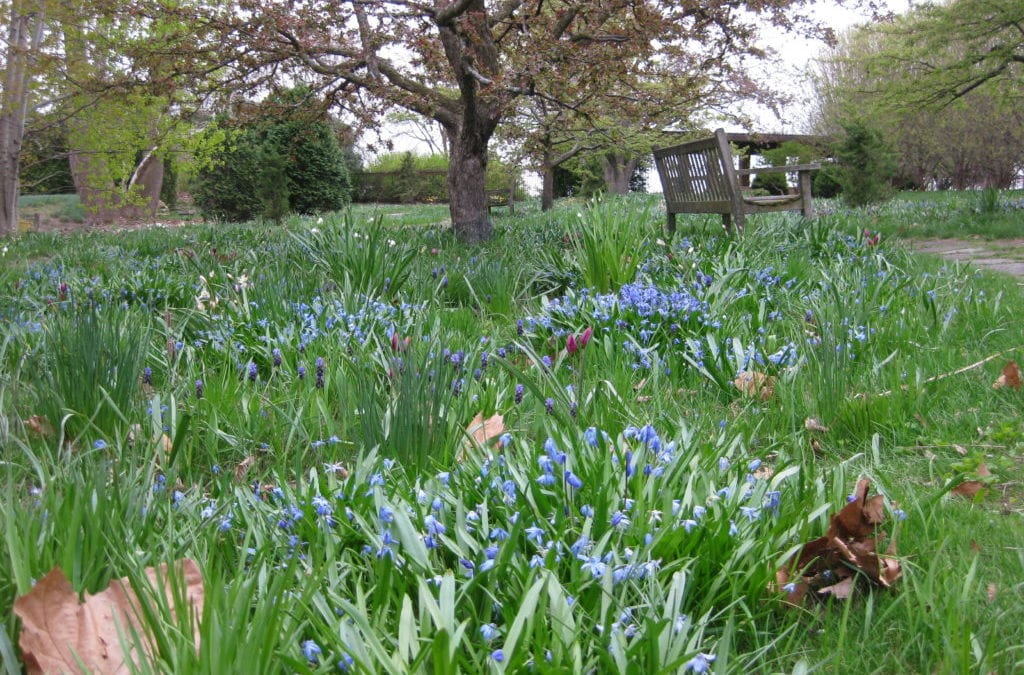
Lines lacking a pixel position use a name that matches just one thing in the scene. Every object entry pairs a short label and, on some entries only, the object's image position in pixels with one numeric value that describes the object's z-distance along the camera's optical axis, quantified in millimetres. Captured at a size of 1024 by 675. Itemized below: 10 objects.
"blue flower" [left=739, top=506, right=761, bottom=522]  1609
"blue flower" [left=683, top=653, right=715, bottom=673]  1202
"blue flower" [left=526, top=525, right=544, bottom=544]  1483
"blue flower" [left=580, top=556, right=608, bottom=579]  1400
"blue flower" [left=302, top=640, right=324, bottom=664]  1224
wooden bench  6832
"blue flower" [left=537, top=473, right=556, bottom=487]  1635
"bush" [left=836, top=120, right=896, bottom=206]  14625
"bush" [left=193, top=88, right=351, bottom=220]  18109
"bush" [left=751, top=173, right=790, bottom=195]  25016
